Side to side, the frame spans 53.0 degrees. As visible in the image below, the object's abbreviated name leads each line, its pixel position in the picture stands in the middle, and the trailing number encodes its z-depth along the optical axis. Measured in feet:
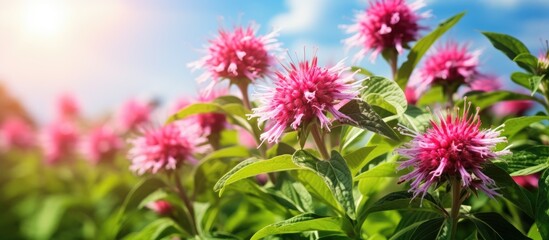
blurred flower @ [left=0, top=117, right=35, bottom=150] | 12.67
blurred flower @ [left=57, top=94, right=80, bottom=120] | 3.60
